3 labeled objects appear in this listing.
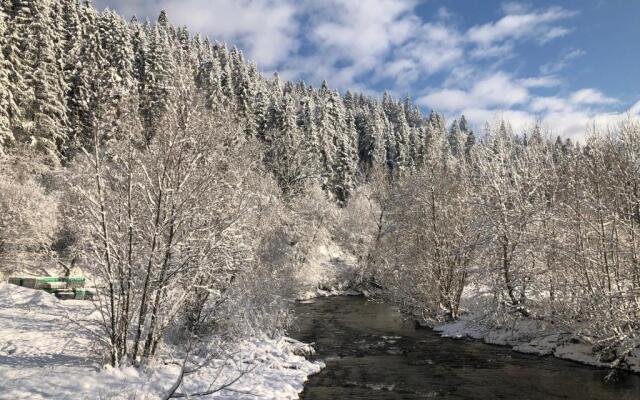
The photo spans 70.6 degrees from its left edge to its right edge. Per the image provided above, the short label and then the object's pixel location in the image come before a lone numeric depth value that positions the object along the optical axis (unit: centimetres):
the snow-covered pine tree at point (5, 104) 3206
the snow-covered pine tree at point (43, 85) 3822
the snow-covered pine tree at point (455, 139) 10706
